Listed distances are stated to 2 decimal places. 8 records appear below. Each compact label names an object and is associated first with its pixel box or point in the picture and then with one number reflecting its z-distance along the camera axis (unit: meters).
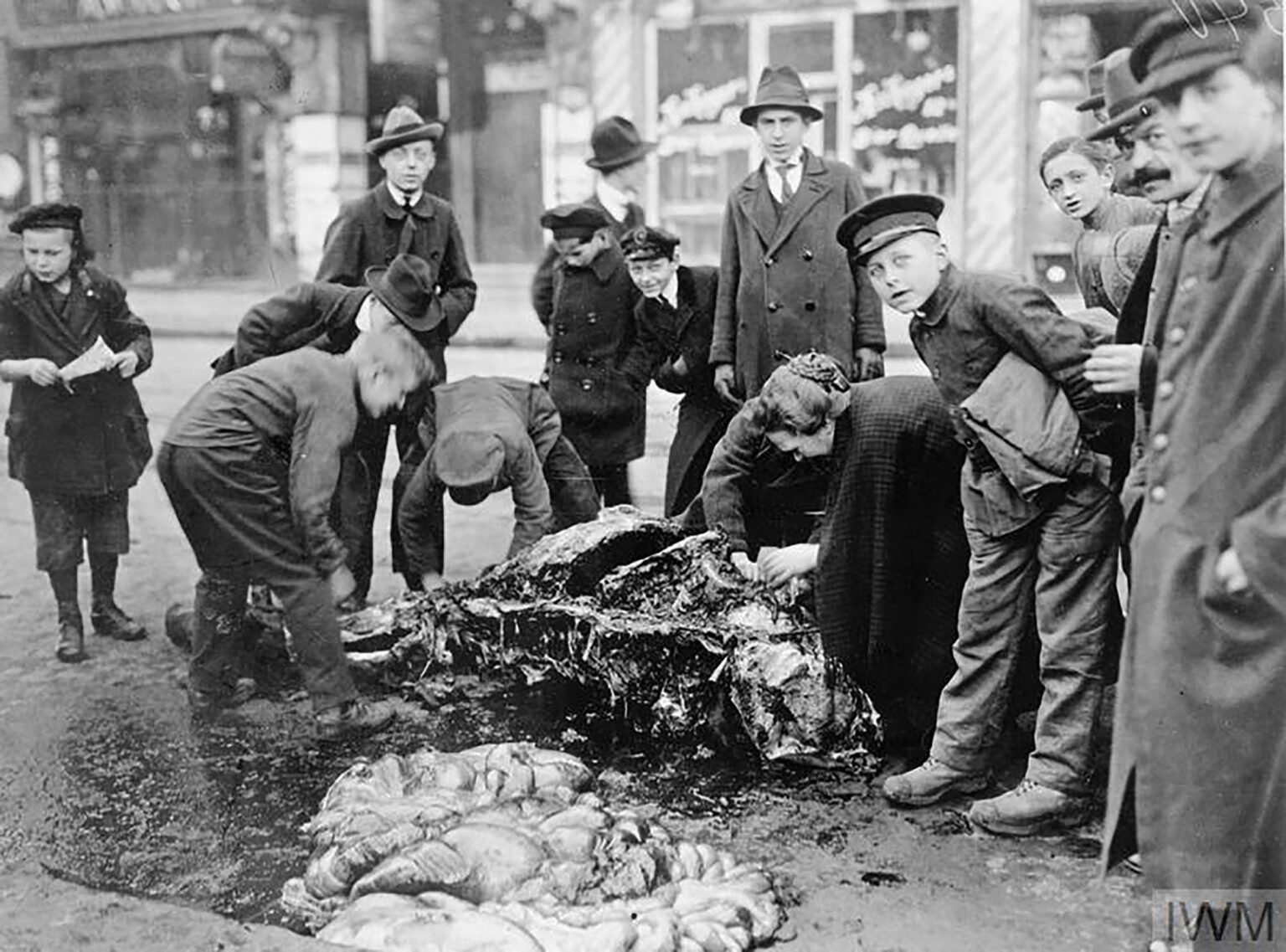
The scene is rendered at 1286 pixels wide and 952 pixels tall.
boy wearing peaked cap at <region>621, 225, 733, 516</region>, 5.51
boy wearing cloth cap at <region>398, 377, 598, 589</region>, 5.11
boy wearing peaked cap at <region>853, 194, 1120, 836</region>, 3.54
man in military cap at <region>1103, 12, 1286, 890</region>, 2.52
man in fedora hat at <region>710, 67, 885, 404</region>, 5.52
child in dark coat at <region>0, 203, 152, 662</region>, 5.32
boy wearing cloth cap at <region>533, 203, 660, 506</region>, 5.84
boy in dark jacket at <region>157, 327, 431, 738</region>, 4.45
